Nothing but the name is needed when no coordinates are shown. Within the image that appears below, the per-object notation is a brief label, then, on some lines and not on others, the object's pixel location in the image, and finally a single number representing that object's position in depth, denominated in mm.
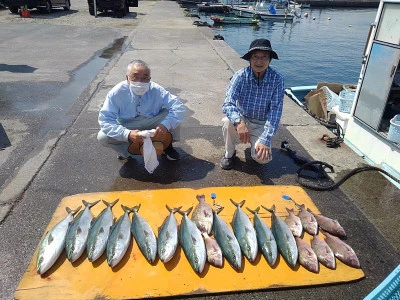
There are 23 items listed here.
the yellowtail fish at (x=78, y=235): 2570
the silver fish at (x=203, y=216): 2914
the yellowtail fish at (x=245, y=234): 2635
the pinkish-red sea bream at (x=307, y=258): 2543
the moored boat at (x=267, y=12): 38566
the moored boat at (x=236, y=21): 33328
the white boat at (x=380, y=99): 4141
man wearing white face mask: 3596
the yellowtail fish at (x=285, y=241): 2592
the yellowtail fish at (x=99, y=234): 2586
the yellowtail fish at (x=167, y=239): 2584
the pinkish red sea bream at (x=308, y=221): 2949
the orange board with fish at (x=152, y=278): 2336
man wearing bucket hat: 3619
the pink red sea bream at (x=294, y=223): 2898
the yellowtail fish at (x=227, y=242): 2557
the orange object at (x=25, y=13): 20266
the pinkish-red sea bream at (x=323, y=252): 2589
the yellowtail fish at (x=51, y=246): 2465
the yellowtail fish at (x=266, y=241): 2602
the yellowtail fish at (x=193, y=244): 2508
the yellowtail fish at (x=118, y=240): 2537
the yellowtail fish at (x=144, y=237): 2598
